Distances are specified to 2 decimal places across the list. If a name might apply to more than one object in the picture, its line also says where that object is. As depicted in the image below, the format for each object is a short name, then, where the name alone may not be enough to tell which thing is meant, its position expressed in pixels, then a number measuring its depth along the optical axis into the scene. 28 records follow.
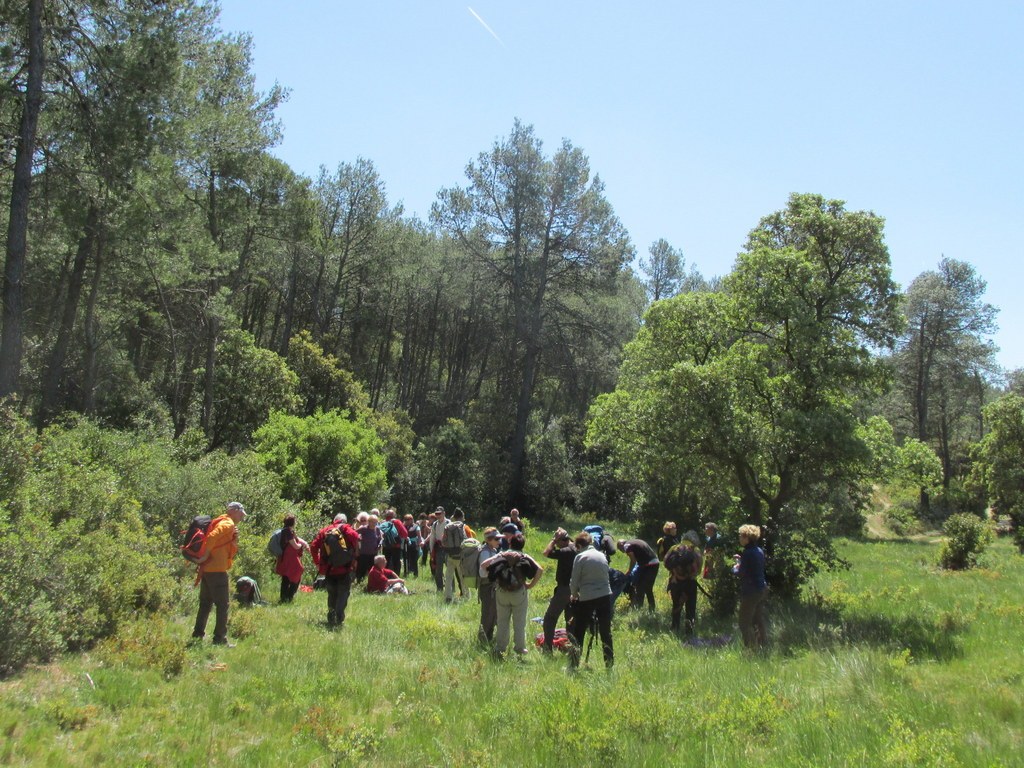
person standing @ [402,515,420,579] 16.75
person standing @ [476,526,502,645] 9.17
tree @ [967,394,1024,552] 29.55
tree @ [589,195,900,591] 12.86
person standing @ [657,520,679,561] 12.40
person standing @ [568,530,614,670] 8.03
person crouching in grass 13.62
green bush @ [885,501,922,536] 36.56
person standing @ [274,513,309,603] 11.09
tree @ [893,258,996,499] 42.91
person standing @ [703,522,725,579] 12.45
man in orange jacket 7.91
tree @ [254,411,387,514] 20.31
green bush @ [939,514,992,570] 19.97
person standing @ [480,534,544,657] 8.51
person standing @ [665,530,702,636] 10.47
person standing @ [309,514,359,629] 9.68
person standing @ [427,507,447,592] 14.49
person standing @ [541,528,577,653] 8.93
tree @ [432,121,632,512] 32.81
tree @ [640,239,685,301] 49.00
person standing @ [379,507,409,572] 15.51
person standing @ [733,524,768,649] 9.11
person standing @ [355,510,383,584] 12.93
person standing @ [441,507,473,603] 12.71
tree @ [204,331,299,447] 27.11
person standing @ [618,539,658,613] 11.49
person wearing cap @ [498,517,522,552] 10.88
